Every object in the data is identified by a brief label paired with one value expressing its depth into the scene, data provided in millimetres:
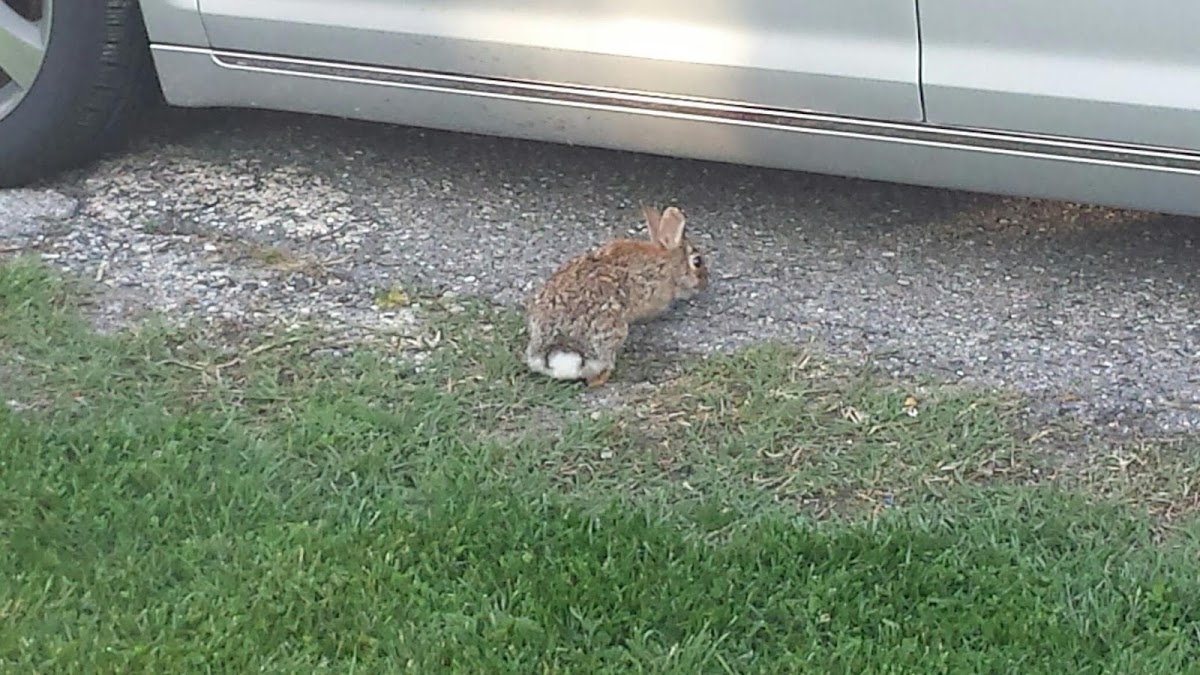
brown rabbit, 3570
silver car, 3568
